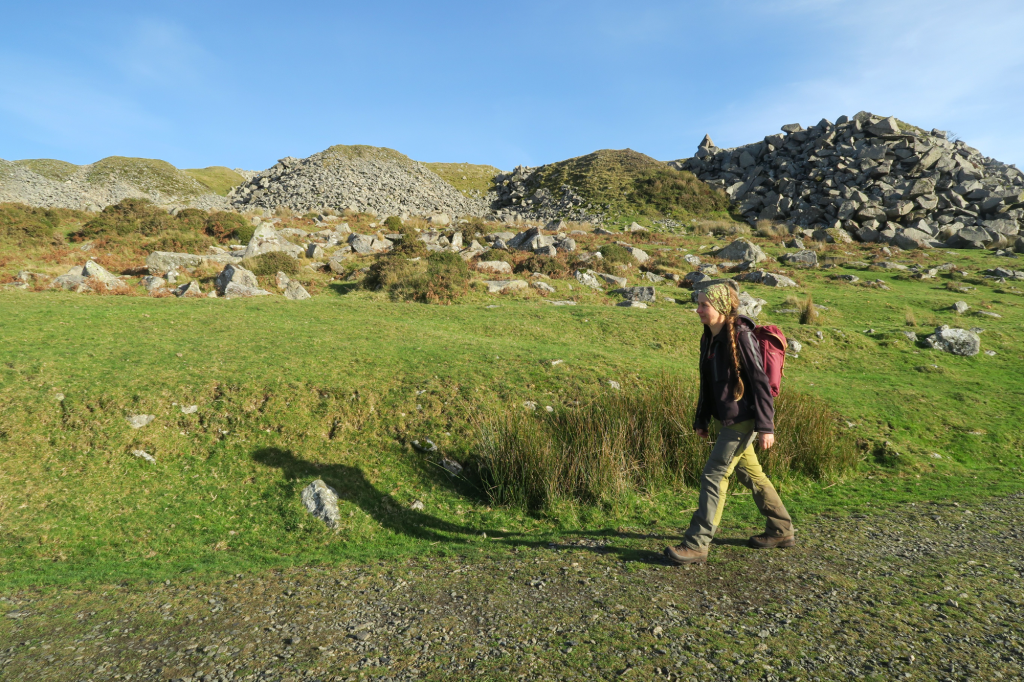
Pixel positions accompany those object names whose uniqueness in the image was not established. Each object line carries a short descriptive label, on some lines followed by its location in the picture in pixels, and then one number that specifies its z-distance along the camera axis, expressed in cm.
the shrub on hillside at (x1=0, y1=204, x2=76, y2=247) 2403
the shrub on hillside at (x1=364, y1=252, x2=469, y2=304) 1898
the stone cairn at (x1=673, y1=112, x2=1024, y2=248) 3876
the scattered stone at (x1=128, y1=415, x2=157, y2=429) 749
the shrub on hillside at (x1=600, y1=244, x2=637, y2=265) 2748
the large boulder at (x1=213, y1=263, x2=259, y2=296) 1902
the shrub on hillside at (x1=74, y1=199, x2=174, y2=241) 2705
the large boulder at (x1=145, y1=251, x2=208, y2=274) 2180
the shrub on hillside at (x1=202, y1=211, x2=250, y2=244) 2884
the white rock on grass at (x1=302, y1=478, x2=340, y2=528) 641
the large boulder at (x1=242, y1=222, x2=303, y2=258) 2458
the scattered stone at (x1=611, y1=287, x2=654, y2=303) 2075
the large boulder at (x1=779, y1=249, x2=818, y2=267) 2970
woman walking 520
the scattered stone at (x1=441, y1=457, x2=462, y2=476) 768
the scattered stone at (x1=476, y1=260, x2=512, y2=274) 2434
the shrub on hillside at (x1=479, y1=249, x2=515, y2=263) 2627
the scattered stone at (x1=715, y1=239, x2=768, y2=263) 2983
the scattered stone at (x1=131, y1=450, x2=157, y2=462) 707
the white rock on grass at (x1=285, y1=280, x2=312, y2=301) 1807
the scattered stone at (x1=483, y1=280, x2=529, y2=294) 2059
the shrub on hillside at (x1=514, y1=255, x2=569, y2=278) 2483
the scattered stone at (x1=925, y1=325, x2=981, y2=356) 1387
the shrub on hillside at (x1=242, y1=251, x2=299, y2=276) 2161
